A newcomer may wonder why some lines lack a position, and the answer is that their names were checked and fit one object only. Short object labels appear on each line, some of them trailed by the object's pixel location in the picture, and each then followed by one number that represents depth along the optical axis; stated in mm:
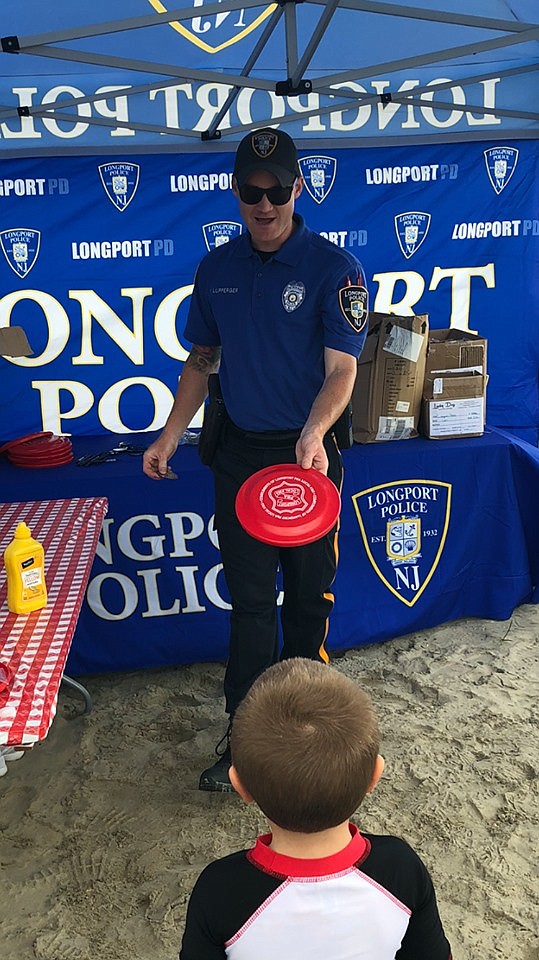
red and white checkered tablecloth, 1493
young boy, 1027
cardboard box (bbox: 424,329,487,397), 3523
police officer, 2336
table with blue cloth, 3234
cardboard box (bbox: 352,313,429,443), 3391
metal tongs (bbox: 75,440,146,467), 3361
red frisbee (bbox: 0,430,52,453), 3387
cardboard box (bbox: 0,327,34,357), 3002
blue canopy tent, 3523
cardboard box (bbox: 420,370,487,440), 3506
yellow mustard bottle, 1933
